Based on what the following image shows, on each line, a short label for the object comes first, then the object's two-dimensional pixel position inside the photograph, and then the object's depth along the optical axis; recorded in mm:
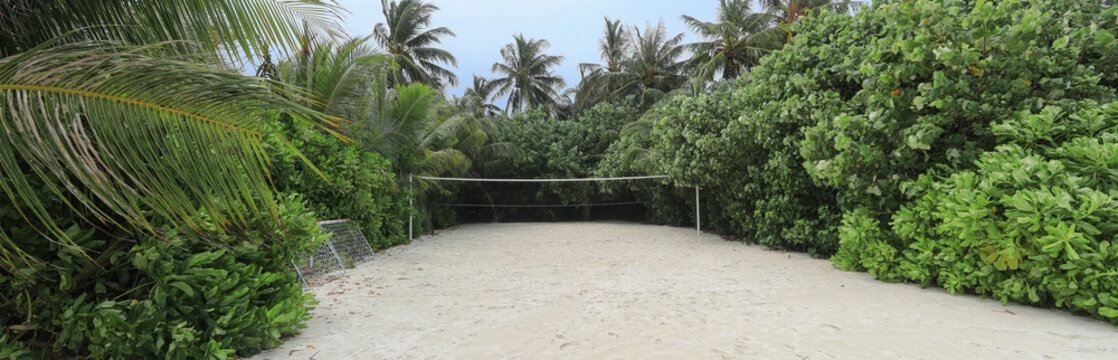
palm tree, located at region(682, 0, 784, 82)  16391
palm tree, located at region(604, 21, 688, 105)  21172
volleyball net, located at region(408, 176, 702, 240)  18906
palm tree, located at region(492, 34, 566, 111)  25719
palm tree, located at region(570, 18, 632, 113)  23281
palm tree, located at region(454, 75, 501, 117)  23667
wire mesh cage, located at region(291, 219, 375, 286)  6023
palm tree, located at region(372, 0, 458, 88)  20953
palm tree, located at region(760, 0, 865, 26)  16141
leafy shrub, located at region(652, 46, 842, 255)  6750
